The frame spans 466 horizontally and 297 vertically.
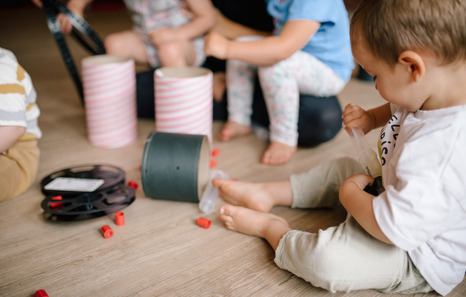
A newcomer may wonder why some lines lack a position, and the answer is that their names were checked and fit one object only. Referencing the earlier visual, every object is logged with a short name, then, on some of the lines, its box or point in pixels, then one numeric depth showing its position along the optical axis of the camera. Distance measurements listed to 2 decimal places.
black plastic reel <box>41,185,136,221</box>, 0.87
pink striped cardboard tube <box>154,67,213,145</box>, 1.13
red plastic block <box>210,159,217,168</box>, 1.17
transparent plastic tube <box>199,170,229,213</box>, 0.95
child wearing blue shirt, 1.10
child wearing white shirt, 0.56
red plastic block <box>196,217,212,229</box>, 0.88
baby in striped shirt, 0.91
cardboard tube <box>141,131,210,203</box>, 0.93
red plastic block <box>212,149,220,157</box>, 1.25
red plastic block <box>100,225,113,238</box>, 0.83
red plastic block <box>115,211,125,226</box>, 0.88
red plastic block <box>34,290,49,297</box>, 0.66
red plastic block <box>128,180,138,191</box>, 1.04
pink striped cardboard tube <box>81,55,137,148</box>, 1.22
